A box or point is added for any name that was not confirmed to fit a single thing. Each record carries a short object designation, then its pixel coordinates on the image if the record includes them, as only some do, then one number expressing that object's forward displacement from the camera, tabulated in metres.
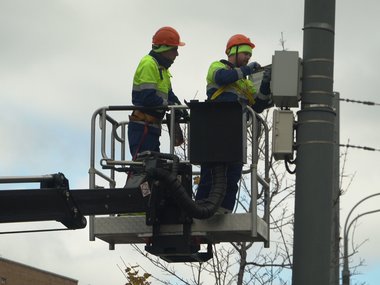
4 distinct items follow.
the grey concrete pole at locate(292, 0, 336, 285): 17.67
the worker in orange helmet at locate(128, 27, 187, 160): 21.25
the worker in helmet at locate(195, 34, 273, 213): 20.86
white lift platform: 19.98
